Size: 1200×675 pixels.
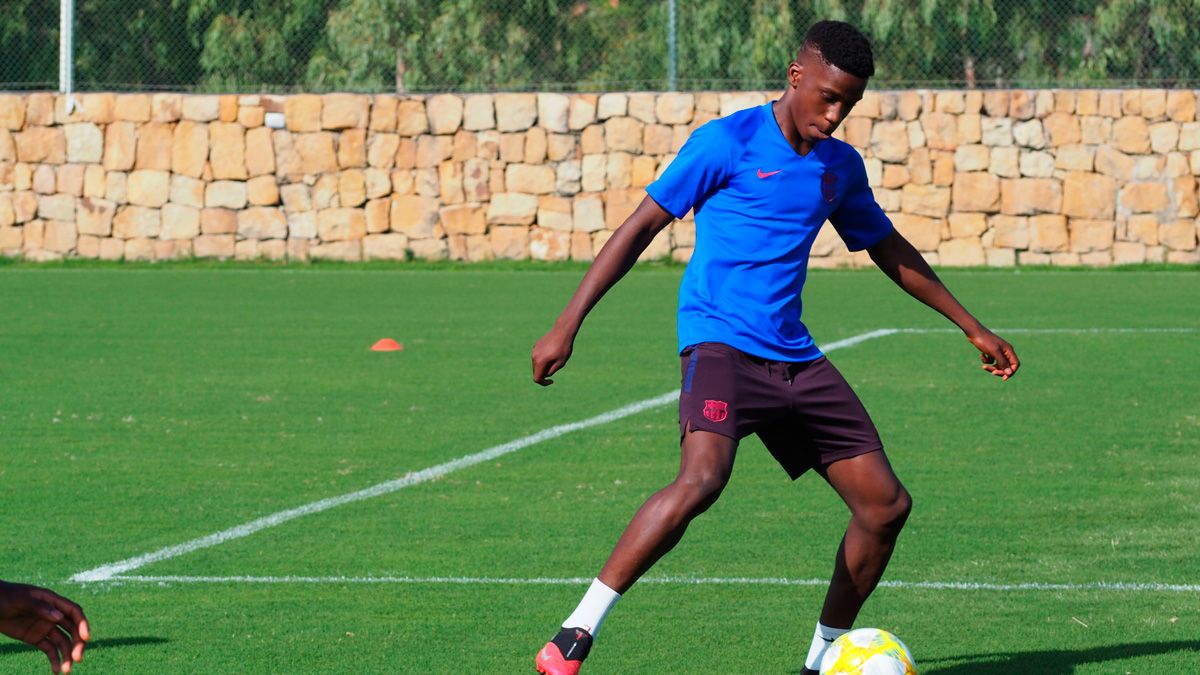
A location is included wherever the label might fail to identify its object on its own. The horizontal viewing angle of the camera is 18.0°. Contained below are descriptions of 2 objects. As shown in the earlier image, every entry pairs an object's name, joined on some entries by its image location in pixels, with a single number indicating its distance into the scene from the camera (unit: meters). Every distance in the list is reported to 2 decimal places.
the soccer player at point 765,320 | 9.65
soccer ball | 9.46
